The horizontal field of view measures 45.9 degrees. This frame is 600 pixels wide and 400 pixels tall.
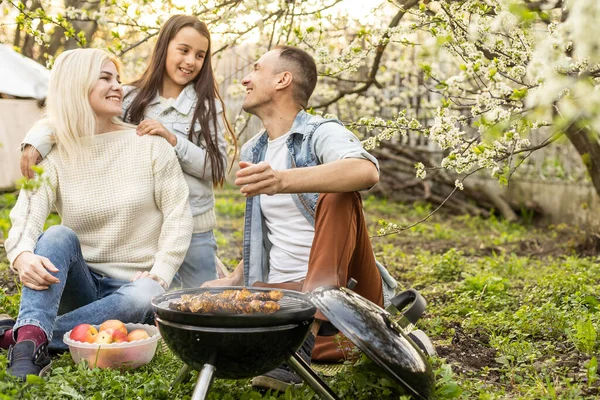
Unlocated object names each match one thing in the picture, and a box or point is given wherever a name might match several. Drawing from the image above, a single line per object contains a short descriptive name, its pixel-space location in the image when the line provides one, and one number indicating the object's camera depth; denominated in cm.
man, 266
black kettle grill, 210
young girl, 373
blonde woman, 319
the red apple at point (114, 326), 299
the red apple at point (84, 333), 292
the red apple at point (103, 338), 291
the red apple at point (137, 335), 297
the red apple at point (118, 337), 293
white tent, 448
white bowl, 286
